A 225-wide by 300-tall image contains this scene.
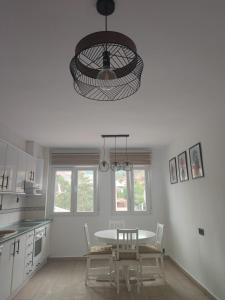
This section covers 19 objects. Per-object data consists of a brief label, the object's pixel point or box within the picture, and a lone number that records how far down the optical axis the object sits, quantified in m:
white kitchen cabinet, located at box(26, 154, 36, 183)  4.01
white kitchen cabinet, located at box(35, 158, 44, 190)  4.54
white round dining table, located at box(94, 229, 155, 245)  3.19
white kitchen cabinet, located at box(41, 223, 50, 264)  4.21
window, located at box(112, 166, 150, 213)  5.05
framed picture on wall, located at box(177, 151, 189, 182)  3.78
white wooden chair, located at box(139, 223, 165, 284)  3.43
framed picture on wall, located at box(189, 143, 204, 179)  3.24
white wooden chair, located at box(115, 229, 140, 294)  3.14
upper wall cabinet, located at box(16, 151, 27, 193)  3.58
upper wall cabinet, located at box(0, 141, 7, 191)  3.01
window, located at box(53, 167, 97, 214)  5.00
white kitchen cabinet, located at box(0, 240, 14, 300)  2.50
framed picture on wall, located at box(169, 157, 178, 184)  4.32
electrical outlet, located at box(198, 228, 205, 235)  3.12
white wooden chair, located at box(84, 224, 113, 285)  3.41
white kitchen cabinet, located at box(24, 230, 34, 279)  3.28
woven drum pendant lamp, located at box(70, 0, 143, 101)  0.92
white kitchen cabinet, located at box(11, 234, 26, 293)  2.85
